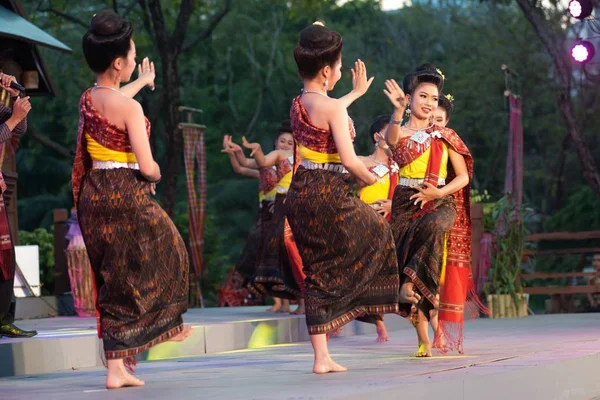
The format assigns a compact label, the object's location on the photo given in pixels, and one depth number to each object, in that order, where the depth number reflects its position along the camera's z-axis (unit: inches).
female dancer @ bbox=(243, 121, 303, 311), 426.3
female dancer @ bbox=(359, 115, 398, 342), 406.9
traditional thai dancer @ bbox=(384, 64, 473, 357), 307.4
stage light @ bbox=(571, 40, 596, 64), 596.7
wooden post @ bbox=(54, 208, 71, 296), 557.0
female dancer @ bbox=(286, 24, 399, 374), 260.5
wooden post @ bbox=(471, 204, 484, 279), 602.5
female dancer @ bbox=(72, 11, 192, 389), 237.8
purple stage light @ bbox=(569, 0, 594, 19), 577.6
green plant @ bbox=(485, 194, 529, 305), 595.2
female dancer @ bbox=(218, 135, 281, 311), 478.9
